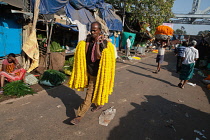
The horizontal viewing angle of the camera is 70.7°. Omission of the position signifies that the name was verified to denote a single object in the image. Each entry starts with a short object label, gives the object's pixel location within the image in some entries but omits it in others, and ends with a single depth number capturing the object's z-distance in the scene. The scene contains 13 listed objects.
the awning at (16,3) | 5.05
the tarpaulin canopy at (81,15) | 8.71
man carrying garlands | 2.82
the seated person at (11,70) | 4.63
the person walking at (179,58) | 8.71
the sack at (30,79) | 5.02
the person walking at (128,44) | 12.36
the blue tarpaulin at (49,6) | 7.21
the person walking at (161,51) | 7.92
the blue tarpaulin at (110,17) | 12.33
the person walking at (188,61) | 5.71
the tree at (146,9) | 14.53
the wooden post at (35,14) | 6.10
